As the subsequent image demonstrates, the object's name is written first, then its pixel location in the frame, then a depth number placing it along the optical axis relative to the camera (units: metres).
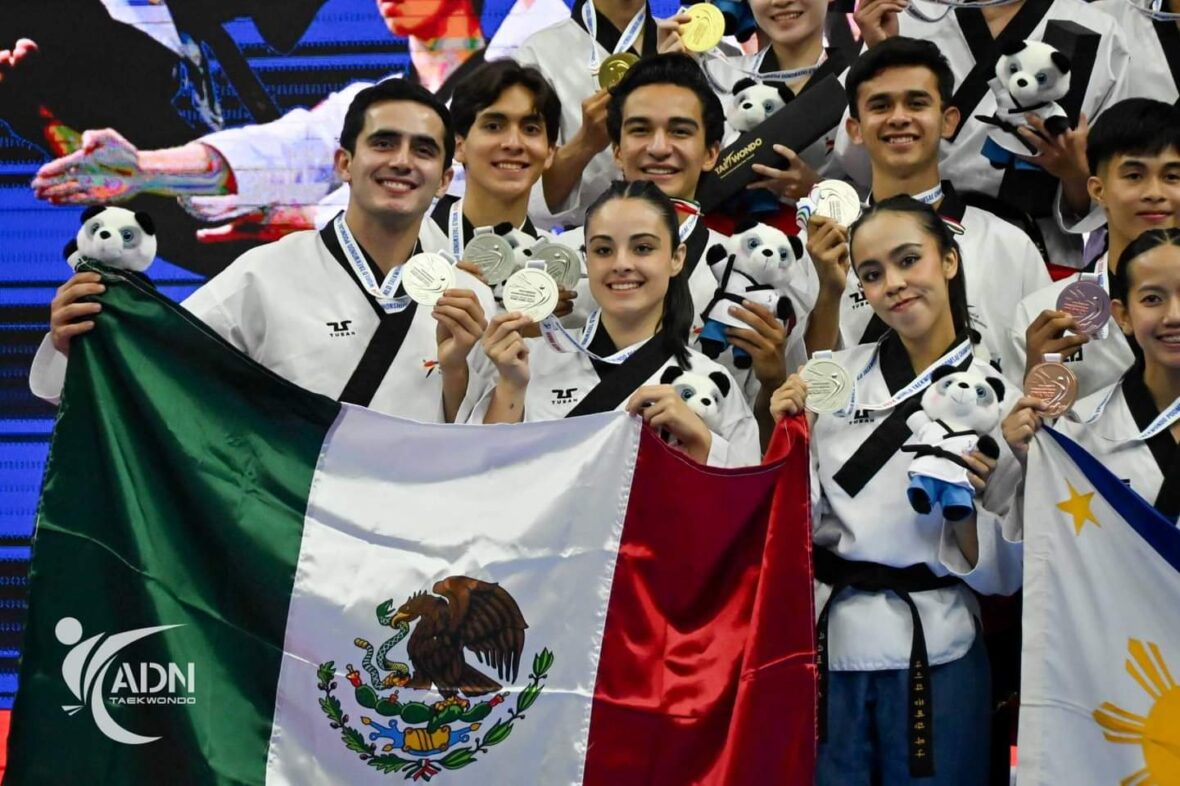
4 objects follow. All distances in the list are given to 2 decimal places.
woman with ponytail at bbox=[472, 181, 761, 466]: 4.39
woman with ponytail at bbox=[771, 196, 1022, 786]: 4.19
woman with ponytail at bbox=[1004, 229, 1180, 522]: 4.09
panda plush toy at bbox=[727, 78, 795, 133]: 5.47
